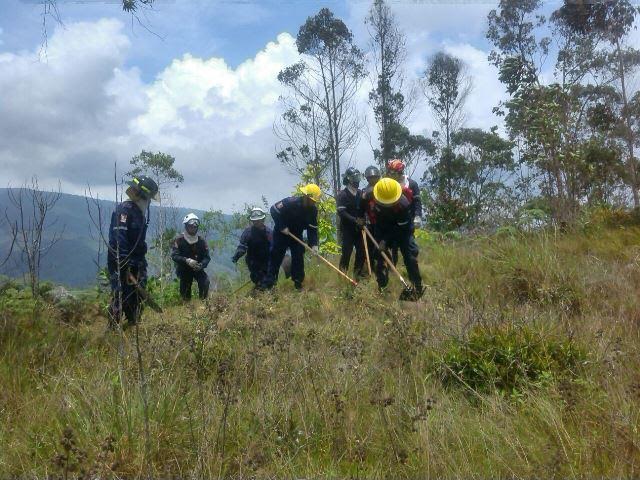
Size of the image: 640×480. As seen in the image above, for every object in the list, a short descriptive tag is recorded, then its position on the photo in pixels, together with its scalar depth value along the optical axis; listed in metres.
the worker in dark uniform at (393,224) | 7.00
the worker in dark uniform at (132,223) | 5.84
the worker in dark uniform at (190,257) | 8.81
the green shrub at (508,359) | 3.99
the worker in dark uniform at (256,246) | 9.10
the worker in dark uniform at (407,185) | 7.55
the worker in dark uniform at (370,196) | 7.74
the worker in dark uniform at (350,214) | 8.25
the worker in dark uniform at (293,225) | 8.38
